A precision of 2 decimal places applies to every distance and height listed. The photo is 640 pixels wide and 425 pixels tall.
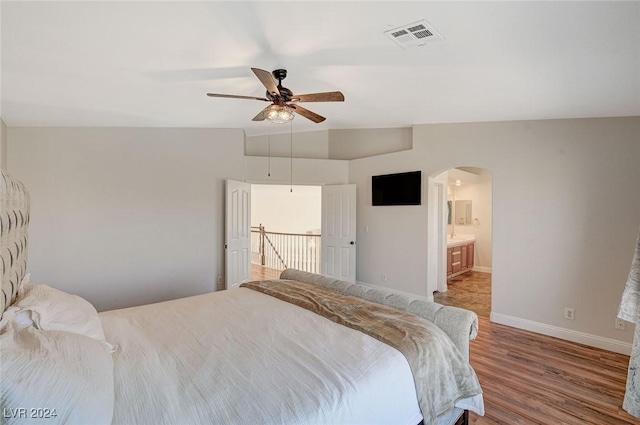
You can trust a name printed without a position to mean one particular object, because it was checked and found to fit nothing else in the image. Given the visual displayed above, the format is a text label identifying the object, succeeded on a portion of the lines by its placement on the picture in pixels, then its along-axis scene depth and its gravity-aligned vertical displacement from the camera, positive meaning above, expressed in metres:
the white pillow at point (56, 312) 1.45 -0.54
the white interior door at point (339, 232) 5.47 -0.38
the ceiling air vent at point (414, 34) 2.07 +1.28
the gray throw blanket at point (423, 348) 1.55 -0.74
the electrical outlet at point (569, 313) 3.39 -1.15
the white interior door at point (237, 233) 4.68 -0.37
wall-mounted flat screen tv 4.74 +0.37
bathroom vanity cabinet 6.27 -1.02
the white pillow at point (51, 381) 0.89 -0.57
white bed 1.03 -0.73
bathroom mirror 7.52 -0.04
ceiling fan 2.56 +0.98
